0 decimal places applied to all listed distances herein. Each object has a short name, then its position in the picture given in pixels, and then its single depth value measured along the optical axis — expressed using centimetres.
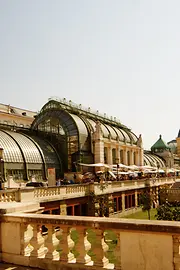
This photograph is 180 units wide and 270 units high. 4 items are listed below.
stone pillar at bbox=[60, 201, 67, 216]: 2263
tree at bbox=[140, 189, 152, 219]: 3392
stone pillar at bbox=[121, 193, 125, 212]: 3440
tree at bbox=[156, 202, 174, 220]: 2186
